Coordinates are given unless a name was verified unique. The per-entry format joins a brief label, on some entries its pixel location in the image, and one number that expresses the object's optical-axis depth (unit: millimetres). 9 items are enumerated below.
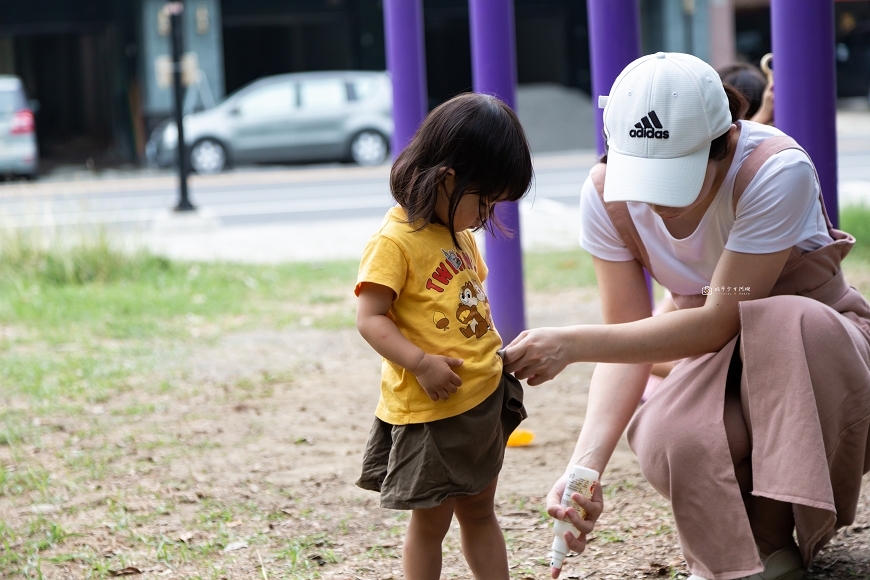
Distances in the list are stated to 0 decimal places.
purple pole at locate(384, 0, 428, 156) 7152
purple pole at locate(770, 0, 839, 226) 5352
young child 3607
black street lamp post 18524
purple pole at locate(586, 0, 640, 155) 6366
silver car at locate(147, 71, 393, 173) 29435
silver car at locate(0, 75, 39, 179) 27490
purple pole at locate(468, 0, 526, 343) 6962
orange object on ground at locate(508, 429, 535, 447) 6404
